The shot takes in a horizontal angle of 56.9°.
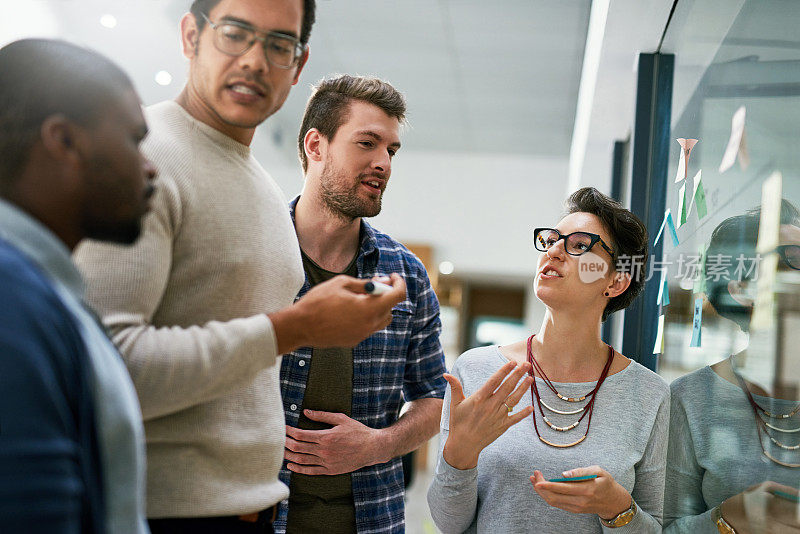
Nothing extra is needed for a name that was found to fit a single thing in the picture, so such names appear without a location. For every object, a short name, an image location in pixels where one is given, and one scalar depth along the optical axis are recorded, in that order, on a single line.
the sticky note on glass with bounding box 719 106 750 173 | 1.43
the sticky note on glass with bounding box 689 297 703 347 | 1.62
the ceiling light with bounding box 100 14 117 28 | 2.45
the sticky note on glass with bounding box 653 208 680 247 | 1.89
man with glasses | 0.83
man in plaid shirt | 1.54
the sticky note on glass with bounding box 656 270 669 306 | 1.90
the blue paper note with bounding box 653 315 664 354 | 1.87
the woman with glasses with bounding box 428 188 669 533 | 1.35
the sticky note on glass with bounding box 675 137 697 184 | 1.83
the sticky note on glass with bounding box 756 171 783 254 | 1.23
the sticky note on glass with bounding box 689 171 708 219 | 1.67
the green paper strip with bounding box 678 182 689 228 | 1.81
